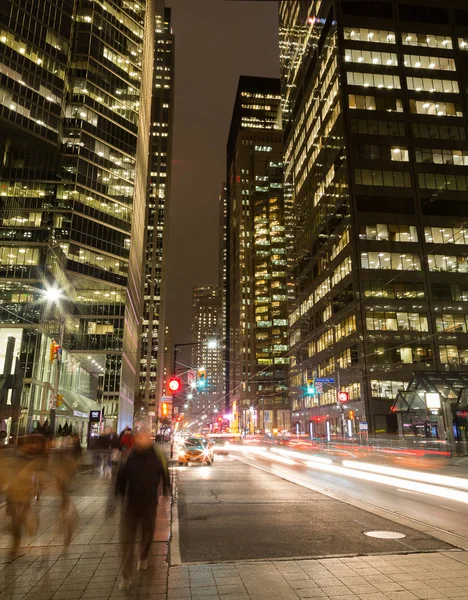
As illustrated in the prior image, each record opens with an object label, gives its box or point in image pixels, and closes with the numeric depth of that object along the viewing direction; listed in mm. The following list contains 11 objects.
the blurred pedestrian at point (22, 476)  7617
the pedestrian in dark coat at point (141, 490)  6371
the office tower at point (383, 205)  63469
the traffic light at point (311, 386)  44375
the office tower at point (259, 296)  154000
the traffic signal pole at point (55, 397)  24594
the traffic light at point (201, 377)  27511
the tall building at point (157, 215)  157625
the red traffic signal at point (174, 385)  22469
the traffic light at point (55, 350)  24777
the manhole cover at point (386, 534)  8570
